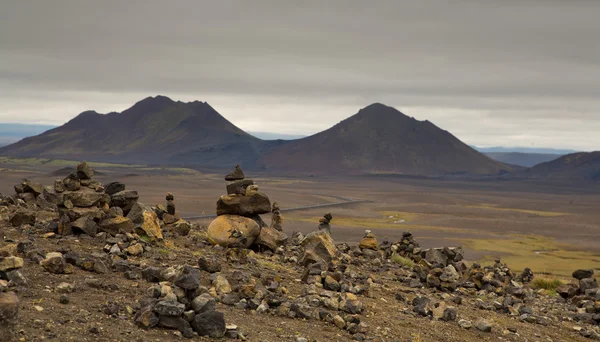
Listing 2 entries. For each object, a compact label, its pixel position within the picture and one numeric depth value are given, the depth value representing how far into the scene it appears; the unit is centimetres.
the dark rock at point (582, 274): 2936
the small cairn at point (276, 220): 3062
